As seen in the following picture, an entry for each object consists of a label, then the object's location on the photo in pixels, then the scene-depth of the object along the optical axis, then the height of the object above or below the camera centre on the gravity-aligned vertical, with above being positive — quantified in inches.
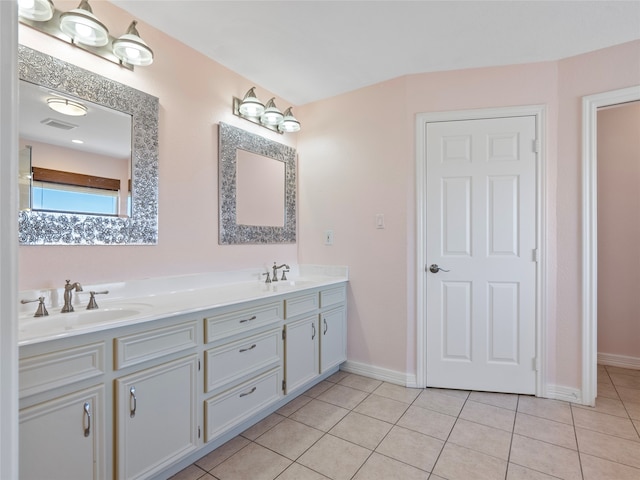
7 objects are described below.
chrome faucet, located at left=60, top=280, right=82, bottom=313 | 59.6 -10.4
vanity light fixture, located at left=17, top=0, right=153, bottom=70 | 57.9 +39.4
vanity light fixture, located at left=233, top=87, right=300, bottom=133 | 96.8 +39.1
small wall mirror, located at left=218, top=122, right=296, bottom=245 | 94.8 +16.2
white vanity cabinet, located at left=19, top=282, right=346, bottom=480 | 45.8 -26.2
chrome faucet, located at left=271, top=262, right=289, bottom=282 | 106.5 -11.0
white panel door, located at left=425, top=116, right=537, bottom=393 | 93.5 -4.0
